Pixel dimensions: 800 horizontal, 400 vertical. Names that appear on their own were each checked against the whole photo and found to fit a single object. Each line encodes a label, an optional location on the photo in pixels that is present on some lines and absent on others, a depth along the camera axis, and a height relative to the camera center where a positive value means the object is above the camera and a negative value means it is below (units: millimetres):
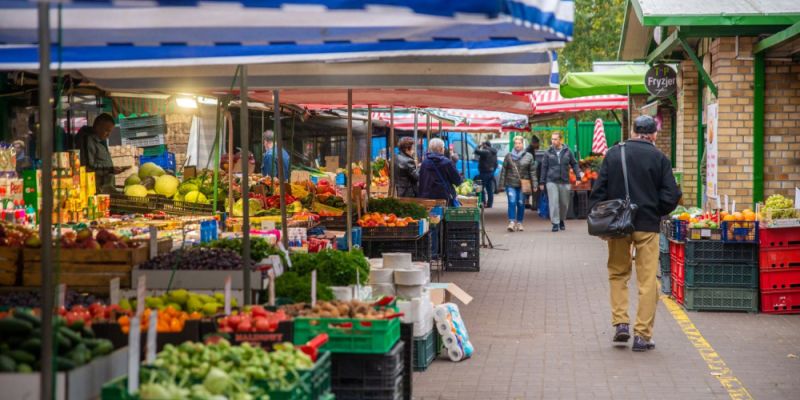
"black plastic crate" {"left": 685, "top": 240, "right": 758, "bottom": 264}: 11430 -638
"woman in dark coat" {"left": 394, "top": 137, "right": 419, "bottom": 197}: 17500 +342
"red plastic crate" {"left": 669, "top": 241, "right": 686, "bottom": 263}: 11805 -671
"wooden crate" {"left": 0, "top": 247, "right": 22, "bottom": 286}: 7523 -517
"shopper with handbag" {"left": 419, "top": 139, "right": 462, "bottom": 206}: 16375 +260
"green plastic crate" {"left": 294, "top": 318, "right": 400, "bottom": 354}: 5695 -761
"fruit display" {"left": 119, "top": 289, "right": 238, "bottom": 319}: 6375 -681
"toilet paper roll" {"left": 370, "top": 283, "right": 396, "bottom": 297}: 8922 -824
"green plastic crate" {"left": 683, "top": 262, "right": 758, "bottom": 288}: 11461 -895
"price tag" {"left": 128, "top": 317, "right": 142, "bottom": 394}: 4469 -718
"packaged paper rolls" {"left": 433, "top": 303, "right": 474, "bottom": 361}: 9125 -1235
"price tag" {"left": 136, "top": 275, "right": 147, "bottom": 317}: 5400 -552
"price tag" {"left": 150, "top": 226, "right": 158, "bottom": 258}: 7570 -363
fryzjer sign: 17656 +1862
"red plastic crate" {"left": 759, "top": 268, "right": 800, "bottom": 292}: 11406 -928
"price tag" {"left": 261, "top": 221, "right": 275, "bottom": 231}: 9789 -309
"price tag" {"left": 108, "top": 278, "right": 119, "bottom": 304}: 6445 -611
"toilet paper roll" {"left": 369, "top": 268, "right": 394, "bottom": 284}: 8984 -716
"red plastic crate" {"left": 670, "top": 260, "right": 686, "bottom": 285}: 11955 -892
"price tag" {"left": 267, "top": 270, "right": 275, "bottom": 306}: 6711 -630
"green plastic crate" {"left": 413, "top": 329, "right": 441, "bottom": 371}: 8680 -1318
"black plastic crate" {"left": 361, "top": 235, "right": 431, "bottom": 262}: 12891 -672
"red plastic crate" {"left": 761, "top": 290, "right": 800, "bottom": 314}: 11508 -1173
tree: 40719 +6272
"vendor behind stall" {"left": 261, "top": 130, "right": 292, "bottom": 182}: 17125 +536
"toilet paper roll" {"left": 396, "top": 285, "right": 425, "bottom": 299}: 8859 -826
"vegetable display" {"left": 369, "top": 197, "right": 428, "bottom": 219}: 13539 -209
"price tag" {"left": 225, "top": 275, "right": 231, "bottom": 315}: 6071 -593
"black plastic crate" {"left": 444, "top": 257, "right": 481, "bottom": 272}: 16047 -1102
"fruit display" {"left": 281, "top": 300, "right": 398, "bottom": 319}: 6054 -689
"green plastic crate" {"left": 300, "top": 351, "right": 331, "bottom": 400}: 4906 -890
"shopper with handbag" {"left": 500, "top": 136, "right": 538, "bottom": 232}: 23031 +259
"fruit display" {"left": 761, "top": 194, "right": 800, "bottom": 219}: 11406 -168
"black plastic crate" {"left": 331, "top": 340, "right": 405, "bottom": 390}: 5727 -969
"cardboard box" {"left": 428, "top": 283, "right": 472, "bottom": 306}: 9492 -906
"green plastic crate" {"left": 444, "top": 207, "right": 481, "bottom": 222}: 15578 -326
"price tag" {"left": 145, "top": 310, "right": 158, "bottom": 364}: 4914 -682
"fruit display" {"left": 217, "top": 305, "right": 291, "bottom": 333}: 5566 -694
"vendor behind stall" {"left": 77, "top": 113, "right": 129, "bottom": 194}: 12891 +552
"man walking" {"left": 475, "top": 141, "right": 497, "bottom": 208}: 30078 +792
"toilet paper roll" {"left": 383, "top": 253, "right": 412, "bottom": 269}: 9141 -588
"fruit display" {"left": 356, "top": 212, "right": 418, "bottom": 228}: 12797 -354
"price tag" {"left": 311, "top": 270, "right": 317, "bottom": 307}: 6675 -597
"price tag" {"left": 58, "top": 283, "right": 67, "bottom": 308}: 6180 -610
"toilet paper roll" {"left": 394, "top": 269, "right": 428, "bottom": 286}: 8797 -704
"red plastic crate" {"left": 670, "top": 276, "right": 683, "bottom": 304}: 12203 -1152
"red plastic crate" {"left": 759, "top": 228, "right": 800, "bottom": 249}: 11281 -473
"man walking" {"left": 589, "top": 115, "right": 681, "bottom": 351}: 9484 -159
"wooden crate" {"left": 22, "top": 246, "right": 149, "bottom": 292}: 7406 -521
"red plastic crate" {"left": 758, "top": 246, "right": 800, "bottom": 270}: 11328 -686
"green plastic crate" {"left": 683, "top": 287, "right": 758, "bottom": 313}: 11547 -1164
